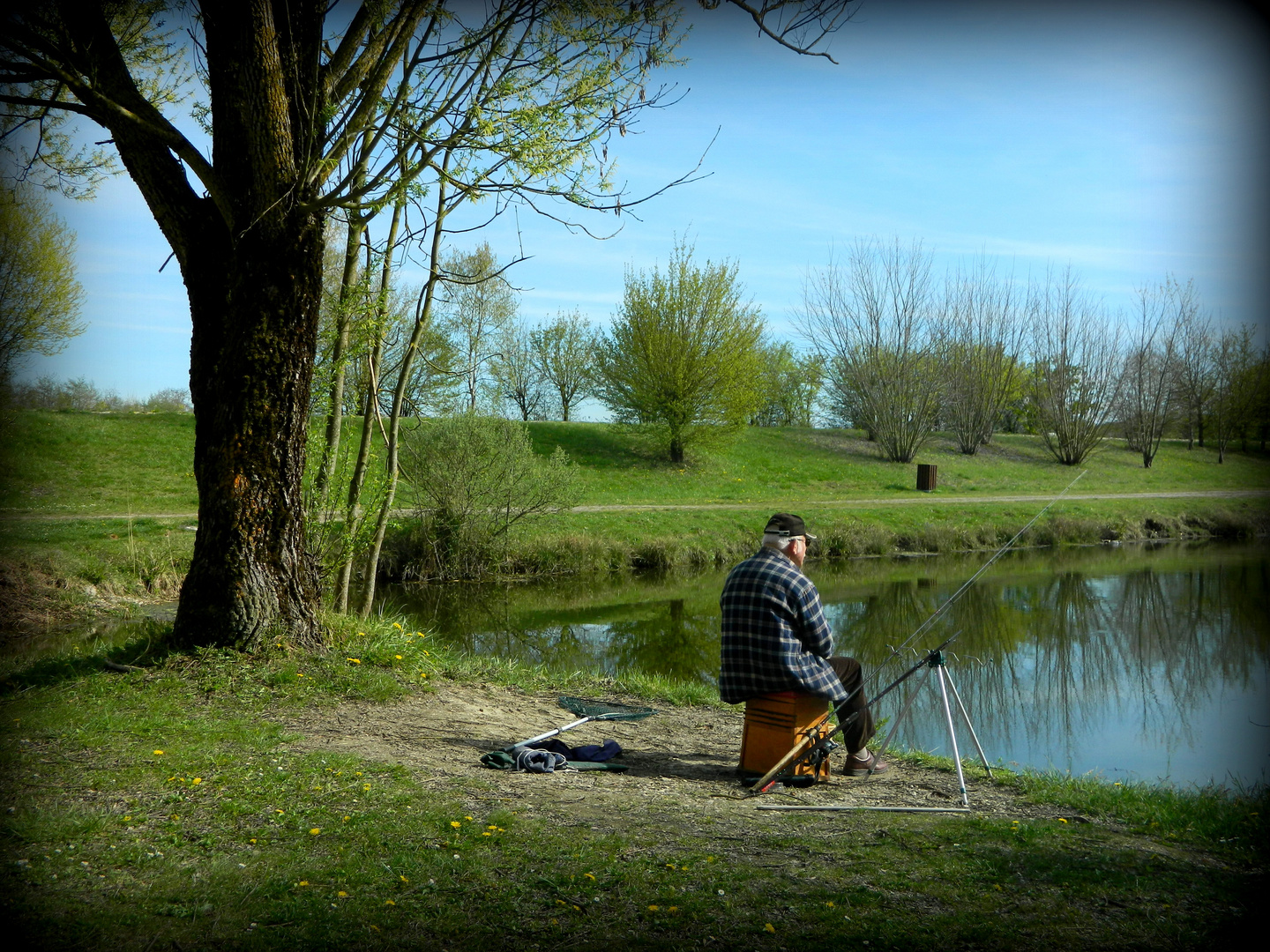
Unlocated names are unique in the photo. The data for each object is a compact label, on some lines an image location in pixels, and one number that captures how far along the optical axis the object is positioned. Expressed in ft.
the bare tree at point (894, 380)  131.23
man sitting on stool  17.60
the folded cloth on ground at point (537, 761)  17.74
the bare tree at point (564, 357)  143.02
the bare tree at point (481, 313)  114.42
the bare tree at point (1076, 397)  136.26
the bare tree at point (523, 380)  138.00
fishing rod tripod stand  16.90
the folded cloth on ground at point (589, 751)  18.88
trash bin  114.73
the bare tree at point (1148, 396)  95.29
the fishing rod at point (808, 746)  16.97
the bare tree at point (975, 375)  142.72
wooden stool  17.78
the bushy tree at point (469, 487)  62.80
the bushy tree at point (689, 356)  111.34
